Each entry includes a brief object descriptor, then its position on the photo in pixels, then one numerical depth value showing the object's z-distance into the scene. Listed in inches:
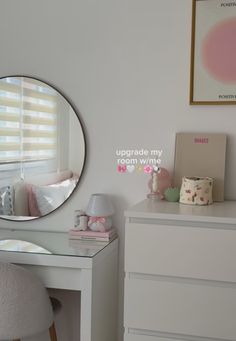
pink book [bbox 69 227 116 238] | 92.9
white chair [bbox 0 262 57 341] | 77.5
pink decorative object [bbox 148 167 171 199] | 91.5
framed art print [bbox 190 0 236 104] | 90.6
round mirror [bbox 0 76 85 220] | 100.0
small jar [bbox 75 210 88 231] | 94.4
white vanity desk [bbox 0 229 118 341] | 82.5
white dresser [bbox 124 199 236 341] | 74.1
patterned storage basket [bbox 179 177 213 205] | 84.6
